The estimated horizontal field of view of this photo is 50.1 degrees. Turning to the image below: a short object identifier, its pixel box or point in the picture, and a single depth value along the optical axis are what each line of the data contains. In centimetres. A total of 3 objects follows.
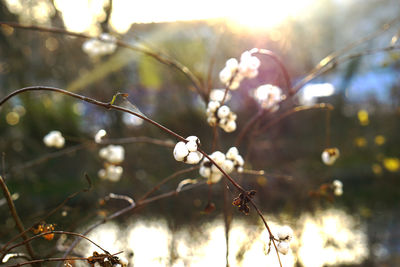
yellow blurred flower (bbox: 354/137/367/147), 296
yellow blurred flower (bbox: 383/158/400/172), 311
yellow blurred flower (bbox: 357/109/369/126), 256
